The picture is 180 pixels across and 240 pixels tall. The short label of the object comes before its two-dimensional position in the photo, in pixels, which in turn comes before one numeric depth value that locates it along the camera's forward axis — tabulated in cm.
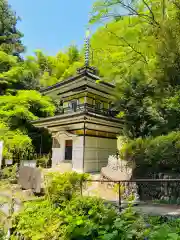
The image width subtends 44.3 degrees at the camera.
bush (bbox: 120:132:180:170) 767
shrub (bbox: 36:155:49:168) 1550
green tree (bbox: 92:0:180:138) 468
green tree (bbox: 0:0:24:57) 2252
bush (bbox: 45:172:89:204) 523
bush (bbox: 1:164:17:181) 477
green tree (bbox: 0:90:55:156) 1430
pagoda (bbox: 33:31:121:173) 1298
